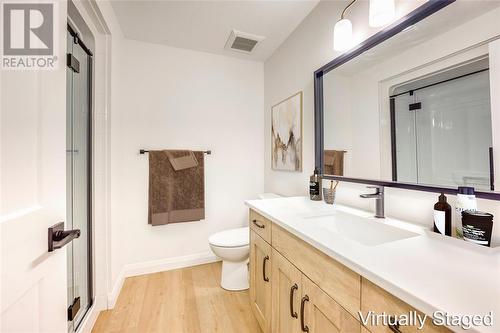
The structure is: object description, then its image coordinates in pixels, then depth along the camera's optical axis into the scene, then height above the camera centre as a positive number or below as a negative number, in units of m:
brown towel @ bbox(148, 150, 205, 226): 2.12 -0.18
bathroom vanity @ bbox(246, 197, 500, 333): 0.48 -0.30
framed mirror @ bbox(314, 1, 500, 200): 0.77 +0.29
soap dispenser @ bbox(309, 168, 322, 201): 1.54 -0.14
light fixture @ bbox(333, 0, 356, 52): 1.28 +0.82
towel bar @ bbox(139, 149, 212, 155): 2.08 +0.19
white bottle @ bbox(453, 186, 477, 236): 0.75 -0.13
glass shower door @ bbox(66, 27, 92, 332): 1.28 -0.06
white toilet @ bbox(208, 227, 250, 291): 1.73 -0.72
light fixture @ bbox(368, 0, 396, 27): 1.04 +0.77
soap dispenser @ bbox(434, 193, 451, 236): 0.81 -0.20
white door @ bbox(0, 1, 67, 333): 0.51 -0.06
